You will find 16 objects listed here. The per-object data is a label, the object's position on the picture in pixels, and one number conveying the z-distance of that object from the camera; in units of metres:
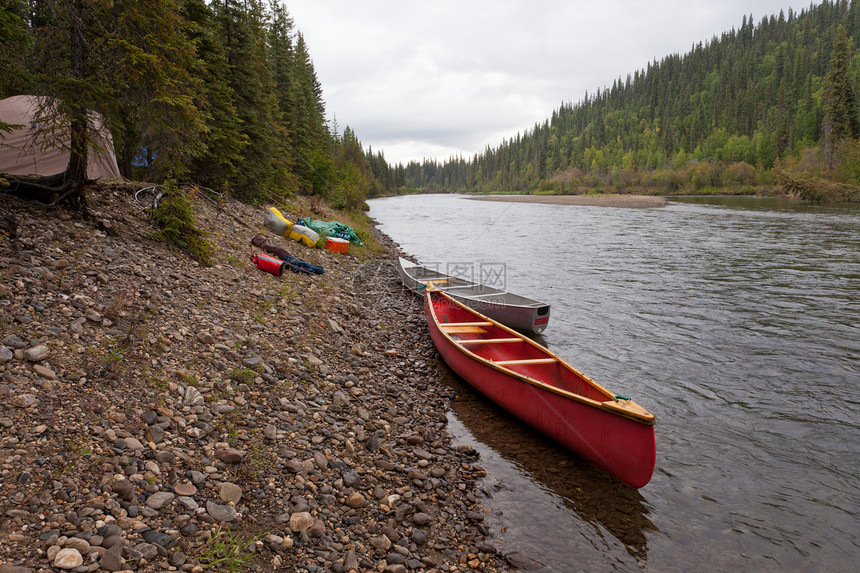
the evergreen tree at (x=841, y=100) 62.94
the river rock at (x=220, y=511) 3.96
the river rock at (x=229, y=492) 4.18
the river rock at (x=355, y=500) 4.80
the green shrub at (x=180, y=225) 9.20
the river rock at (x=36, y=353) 4.60
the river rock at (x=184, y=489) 4.01
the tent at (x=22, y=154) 10.19
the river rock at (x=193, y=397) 5.23
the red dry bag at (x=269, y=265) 11.14
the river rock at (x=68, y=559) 2.96
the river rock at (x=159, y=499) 3.78
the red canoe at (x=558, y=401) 5.62
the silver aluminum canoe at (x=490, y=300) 11.55
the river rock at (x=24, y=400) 4.07
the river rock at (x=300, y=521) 4.16
